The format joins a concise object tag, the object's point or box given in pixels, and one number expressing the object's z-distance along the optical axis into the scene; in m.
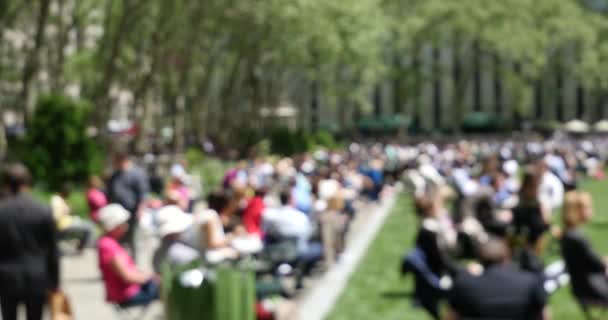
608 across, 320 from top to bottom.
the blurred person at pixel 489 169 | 21.92
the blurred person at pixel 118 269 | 12.23
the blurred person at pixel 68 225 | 20.56
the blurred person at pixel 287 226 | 16.56
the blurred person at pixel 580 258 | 12.02
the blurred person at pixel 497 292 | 8.75
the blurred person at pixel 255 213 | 17.06
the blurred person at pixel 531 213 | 15.19
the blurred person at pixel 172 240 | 12.98
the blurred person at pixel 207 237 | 13.38
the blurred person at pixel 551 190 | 21.09
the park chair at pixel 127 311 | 12.67
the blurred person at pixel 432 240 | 12.62
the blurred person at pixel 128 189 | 18.55
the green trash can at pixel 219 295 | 9.92
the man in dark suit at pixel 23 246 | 9.66
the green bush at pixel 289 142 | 63.91
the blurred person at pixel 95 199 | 20.27
